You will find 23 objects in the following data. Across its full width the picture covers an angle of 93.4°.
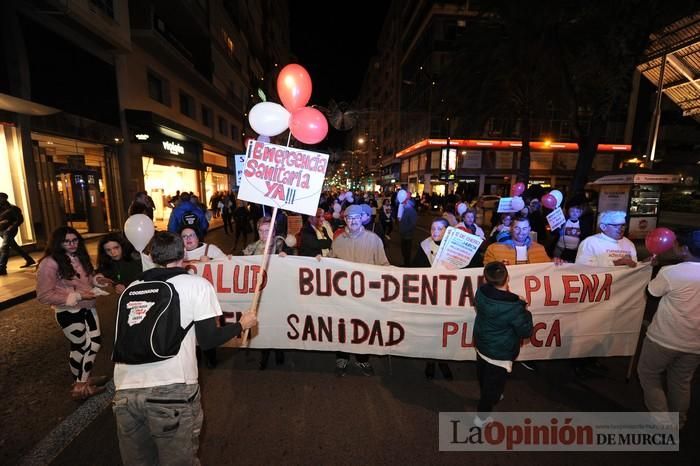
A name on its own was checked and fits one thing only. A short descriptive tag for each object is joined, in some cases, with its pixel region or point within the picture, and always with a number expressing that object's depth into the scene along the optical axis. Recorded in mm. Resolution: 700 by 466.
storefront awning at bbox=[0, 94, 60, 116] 8801
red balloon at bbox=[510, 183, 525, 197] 10633
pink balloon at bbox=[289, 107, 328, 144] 3793
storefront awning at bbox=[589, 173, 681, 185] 11672
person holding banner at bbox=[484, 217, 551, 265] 4426
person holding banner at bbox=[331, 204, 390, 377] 4430
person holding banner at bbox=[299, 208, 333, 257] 5629
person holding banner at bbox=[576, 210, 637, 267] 4168
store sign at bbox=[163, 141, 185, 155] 16319
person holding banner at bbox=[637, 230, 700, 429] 2865
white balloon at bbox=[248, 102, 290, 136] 3834
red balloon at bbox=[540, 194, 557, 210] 8523
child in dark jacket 2814
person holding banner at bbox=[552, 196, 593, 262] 6547
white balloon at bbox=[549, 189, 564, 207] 8611
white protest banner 3943
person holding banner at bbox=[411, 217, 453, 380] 4211
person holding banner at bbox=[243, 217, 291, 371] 4340
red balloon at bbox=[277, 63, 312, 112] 3934
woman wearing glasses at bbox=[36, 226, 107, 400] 3195
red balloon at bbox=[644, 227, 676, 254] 3572
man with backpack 1896
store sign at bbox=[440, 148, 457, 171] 34094
